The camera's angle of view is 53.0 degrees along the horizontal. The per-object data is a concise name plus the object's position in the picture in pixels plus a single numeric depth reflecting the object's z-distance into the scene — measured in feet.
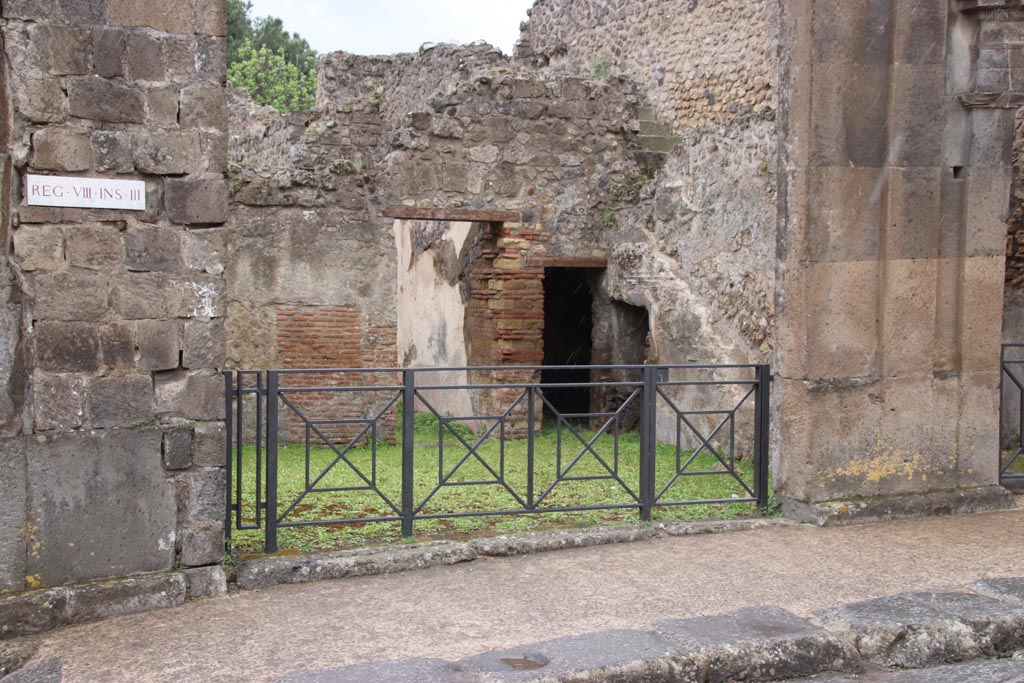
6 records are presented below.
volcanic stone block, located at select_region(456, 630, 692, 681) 13.47
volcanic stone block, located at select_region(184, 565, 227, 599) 16.43
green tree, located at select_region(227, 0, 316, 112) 108.68
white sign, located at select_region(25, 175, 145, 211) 15.28
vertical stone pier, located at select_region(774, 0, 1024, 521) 21.11
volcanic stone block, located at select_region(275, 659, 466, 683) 13.15
